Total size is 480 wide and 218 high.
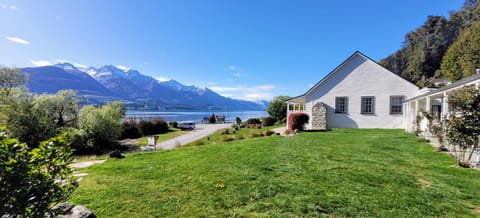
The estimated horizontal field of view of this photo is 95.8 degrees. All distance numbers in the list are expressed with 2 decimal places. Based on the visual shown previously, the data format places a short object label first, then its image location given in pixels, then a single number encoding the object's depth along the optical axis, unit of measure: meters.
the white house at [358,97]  16.52
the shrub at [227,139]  14.93
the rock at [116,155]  9.39
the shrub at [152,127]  25.44
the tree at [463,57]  28.70
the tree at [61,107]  16.44
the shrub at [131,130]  23.18
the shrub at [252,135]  16.00
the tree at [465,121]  6.19
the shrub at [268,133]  16.17
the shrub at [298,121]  16.77
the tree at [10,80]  17.32
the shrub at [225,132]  21.20
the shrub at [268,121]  31.17
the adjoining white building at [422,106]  8.92
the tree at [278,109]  32.34
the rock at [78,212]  3.11
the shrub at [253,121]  31.77
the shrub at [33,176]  1.56
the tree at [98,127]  15.75
